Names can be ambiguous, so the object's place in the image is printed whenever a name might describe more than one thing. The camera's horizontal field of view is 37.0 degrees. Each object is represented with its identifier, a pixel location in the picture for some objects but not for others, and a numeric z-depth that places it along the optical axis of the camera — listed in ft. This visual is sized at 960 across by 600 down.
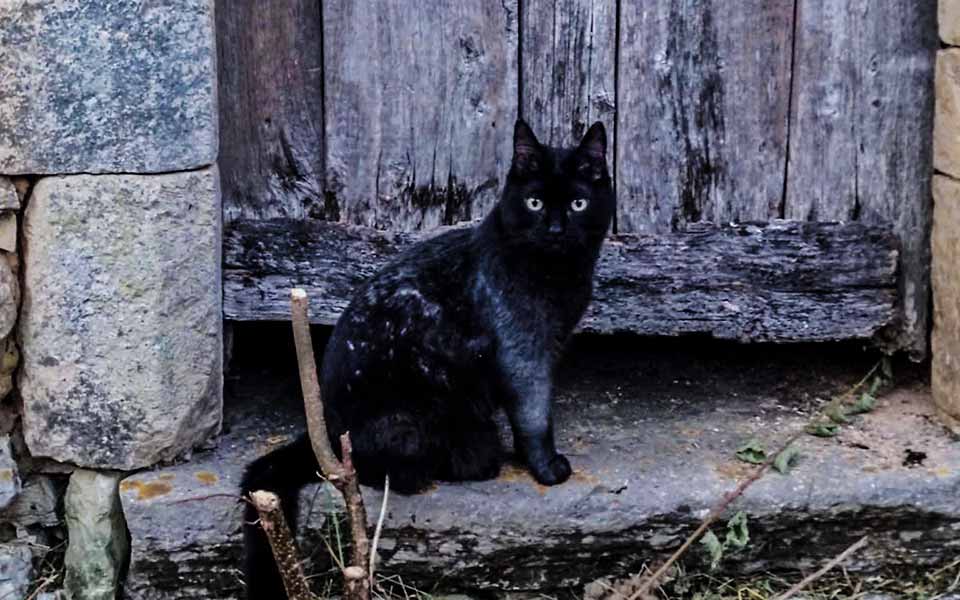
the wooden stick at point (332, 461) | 7.41
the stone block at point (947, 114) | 9.98
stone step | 9.60
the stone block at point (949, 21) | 9.89
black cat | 9.39
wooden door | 10.60
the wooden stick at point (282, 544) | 7.39
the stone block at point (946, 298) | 10.18
